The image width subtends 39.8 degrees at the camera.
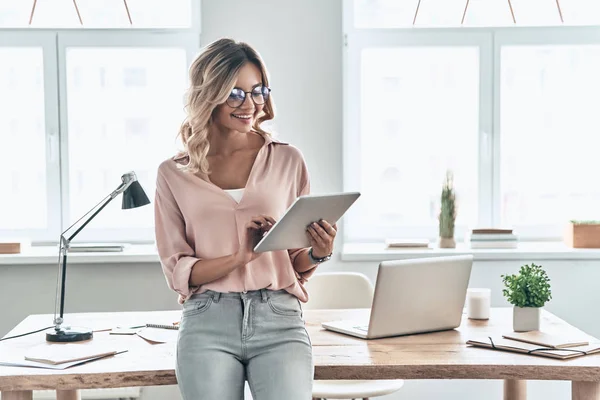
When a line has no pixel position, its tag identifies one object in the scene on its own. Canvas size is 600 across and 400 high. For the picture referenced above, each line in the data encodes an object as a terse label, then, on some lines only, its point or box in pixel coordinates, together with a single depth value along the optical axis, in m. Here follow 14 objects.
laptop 2.47
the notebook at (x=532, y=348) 2.28
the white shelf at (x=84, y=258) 3.82
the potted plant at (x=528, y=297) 2.53
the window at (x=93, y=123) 4.12
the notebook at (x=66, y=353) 2.27
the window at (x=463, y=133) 4.24
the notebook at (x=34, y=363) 2.24
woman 2.19
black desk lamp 2.55
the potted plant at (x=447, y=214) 3.95
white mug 2.79
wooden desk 2.18
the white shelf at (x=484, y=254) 3.89
